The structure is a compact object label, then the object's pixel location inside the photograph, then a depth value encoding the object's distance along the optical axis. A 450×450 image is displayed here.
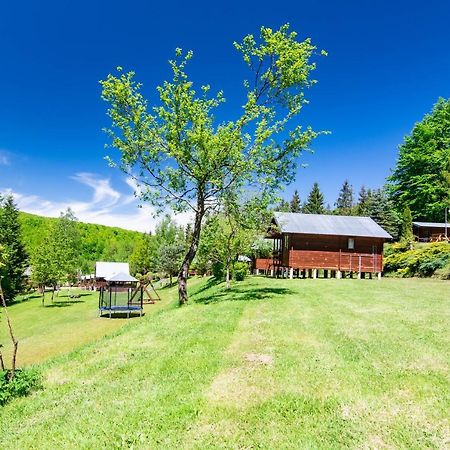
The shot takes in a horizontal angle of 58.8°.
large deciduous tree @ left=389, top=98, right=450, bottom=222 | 49.03
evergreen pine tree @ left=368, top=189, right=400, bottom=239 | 62.34
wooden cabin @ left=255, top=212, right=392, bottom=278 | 32.81
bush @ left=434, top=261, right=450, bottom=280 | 26.72
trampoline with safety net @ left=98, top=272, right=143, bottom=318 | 26.81
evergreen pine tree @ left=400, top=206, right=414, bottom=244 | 42.26
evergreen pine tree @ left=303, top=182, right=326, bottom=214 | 81.69
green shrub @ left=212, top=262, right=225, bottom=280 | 34.52
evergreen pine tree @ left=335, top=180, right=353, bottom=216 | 110.06
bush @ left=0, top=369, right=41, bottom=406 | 7.73
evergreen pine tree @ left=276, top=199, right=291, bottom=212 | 88.06
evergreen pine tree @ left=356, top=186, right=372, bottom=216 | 77.28
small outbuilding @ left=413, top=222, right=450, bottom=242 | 48.28
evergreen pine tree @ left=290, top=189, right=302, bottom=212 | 93.31
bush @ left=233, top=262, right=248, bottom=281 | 31.58
